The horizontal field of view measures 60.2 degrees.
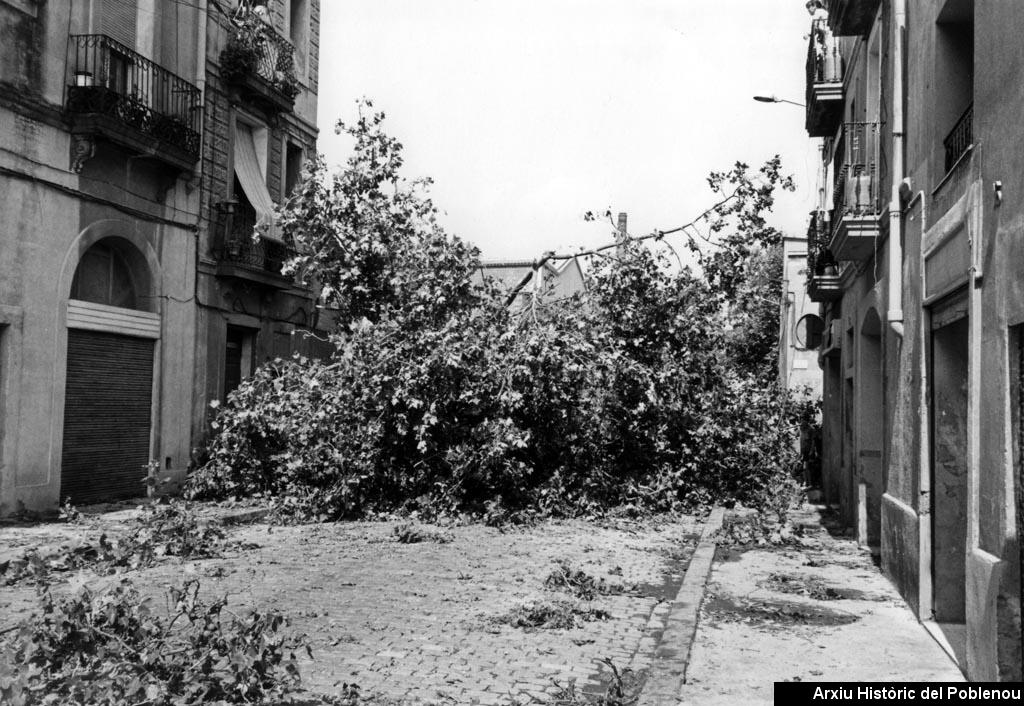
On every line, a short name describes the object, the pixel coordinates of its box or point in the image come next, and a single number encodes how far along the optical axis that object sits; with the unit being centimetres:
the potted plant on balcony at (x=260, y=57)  1642
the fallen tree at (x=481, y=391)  1321
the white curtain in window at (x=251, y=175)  1700
